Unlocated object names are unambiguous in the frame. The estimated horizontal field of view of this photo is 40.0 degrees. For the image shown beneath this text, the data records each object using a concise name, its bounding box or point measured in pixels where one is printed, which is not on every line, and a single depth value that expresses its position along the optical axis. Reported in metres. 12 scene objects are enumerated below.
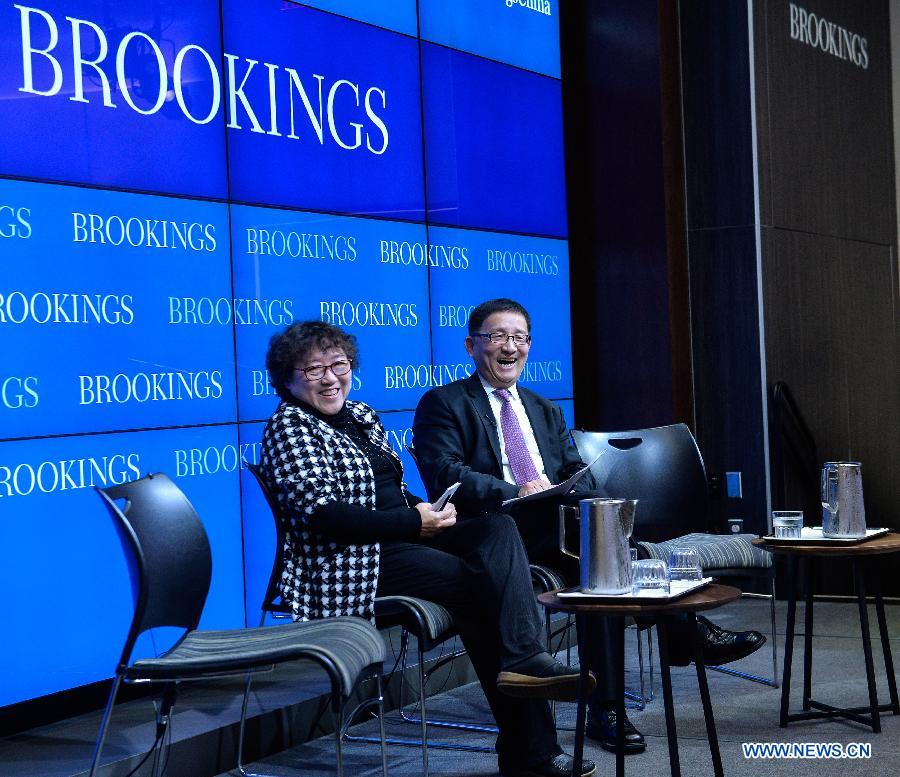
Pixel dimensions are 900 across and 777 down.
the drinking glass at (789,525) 3.63
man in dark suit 3.90
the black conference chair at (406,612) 3.25
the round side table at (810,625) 3.51
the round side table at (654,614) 2.55
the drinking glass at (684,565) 2.78
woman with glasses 3.28
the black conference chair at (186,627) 2.65
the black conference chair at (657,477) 4.55
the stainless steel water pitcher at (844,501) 3.62
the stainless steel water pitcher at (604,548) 2.66
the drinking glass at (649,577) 2.68
